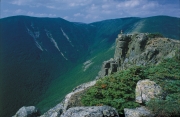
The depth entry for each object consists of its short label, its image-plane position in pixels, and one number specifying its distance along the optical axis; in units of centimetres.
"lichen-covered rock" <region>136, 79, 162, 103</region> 1356
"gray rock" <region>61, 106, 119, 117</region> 1115
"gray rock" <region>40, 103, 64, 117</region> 1651
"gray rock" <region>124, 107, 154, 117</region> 1128
